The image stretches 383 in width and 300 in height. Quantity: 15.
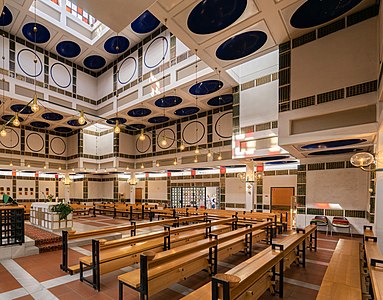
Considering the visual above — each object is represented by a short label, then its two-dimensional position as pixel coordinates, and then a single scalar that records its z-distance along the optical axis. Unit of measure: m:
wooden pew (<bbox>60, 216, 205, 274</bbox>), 4.76
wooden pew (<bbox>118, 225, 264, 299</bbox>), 3.13
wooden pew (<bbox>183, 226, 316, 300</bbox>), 2.28
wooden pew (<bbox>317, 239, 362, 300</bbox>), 2.75
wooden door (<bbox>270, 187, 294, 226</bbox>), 12.09
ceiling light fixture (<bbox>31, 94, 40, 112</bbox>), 5.26
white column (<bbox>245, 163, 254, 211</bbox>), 10.95
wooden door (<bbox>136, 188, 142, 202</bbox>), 19.19
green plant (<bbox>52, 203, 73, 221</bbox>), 7.65
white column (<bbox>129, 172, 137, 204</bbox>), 17.05
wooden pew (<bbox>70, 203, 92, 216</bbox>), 14.56
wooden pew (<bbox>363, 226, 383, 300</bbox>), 2.45
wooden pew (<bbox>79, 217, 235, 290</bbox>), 4.09
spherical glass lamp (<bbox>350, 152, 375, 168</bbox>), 4.52
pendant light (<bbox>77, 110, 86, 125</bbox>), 5.94
